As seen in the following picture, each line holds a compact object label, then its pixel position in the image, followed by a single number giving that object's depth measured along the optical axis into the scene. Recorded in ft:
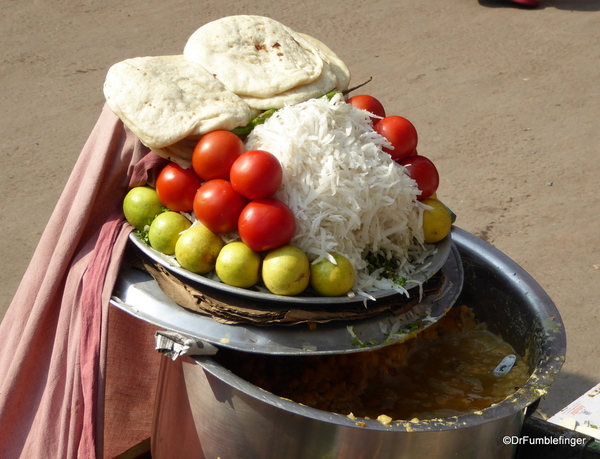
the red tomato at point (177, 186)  6.84
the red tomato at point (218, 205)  6.47
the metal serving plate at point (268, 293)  6.32
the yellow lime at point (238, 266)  6.31
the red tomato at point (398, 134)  7.48
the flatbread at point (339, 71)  8.18
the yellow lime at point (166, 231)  6.77
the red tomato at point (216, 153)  6.59
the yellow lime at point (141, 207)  7.12
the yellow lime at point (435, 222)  7.47
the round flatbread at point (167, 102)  6.66
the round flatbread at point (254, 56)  7.32
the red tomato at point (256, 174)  6.30
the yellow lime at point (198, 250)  6.45
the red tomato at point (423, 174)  7.49
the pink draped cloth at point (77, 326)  6.98
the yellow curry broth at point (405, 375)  7.39
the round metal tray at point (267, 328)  6.30
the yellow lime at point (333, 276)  6.38
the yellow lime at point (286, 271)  6.26
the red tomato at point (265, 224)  6.28
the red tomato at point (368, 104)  7.89
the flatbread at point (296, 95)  7.23
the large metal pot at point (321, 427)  5.96
